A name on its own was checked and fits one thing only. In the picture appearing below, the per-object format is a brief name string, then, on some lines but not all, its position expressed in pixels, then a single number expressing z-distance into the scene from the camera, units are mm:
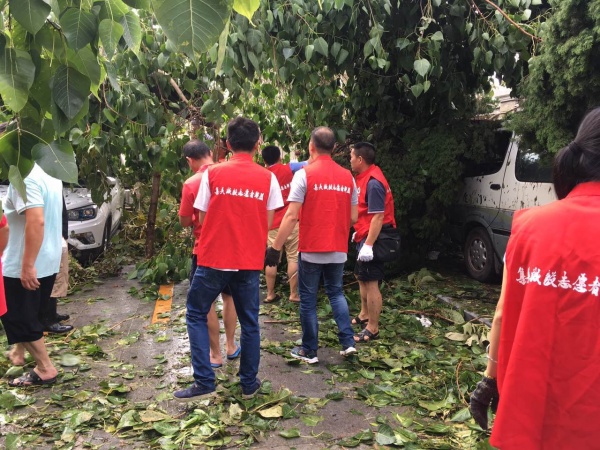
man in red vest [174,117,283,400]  3652
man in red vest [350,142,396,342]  4785
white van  6492
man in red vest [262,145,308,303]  6168
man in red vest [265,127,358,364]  4398
